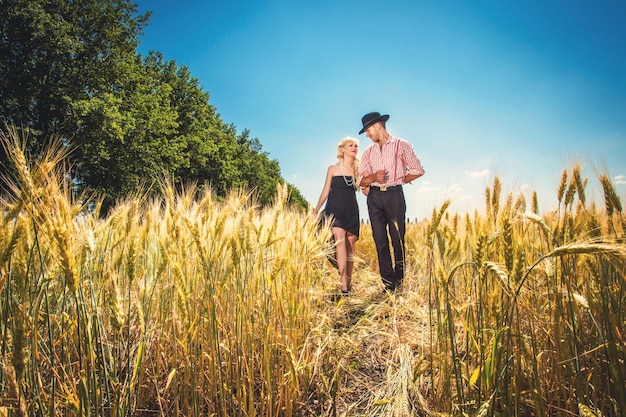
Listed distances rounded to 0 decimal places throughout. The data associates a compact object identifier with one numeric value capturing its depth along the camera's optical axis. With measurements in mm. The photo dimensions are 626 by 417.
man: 4414
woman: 4965
